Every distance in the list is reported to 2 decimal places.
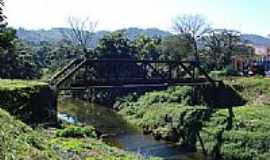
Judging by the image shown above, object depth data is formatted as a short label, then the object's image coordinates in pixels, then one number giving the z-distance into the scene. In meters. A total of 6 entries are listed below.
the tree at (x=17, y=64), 50.55
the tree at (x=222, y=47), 53.57
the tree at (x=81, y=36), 76.65
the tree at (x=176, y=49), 58.00
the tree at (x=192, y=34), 57.65
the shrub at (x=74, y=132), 22.26
